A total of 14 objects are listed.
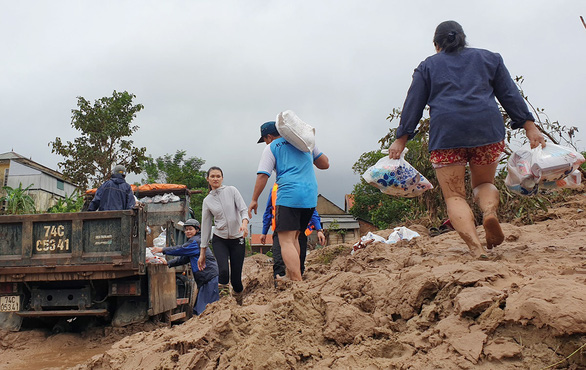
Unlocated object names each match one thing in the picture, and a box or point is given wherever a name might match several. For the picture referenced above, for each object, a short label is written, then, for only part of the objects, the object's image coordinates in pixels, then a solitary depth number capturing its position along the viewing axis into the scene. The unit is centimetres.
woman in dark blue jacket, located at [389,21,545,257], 347
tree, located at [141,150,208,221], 3233
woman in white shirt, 511
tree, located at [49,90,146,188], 2095
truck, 607
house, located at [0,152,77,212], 3316
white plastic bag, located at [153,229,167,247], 847
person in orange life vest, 477
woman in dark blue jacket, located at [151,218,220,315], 631
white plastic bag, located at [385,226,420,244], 593
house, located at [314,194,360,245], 3306
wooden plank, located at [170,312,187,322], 739
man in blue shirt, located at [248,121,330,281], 416
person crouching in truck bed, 720
